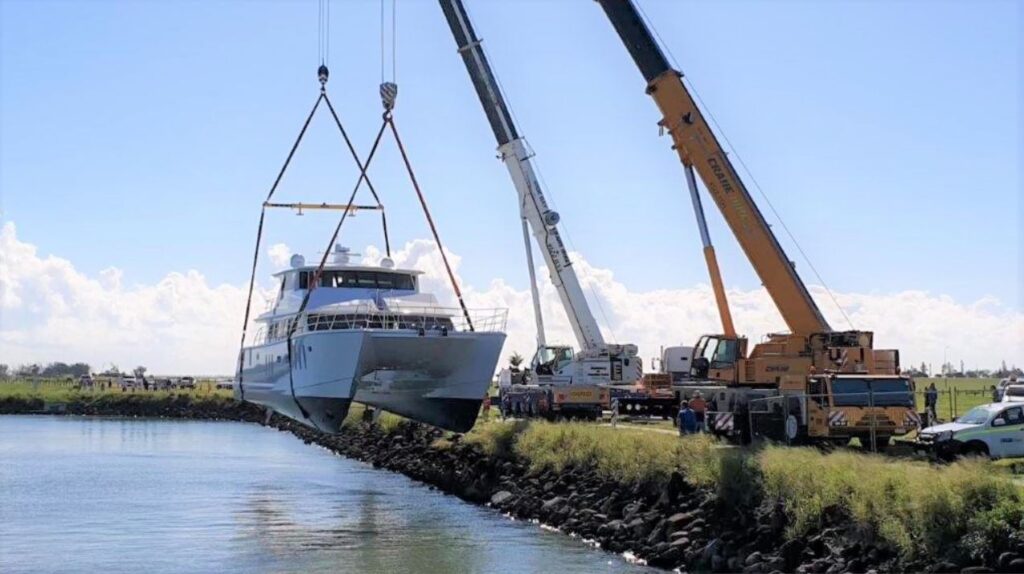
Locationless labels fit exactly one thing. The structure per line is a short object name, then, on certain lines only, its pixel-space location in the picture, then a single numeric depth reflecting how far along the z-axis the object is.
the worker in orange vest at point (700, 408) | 29.22
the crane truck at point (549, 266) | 40.31
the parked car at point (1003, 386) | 37.98
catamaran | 37.28
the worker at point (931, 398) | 32.72
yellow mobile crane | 25.67
